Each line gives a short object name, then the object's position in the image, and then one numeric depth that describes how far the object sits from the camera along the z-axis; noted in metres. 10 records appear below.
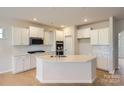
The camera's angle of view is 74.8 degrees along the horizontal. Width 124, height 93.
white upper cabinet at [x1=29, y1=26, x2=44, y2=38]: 3.95
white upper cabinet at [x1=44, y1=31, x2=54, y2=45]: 4.59
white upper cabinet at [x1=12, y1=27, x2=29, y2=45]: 3.46
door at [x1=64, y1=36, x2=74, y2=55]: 4.80
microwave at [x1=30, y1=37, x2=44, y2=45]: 3.98
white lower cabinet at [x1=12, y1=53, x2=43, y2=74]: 3.33
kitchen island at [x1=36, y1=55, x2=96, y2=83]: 2.50
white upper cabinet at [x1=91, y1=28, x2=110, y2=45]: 3.49
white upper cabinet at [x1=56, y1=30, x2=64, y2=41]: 4.89
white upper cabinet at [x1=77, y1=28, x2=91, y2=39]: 4.21
